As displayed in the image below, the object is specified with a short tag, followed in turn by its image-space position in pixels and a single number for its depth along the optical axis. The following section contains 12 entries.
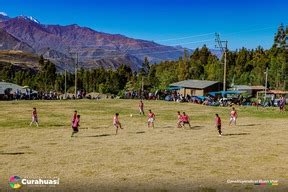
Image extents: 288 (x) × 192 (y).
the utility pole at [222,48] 65.54
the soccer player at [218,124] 27.58
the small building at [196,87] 78.60
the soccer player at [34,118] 32.02
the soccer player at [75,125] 26.14
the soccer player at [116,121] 28.27
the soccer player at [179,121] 31.86
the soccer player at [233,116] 33.70
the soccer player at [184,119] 31.56
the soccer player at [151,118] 31.96
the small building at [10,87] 76.35
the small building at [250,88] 80.69
